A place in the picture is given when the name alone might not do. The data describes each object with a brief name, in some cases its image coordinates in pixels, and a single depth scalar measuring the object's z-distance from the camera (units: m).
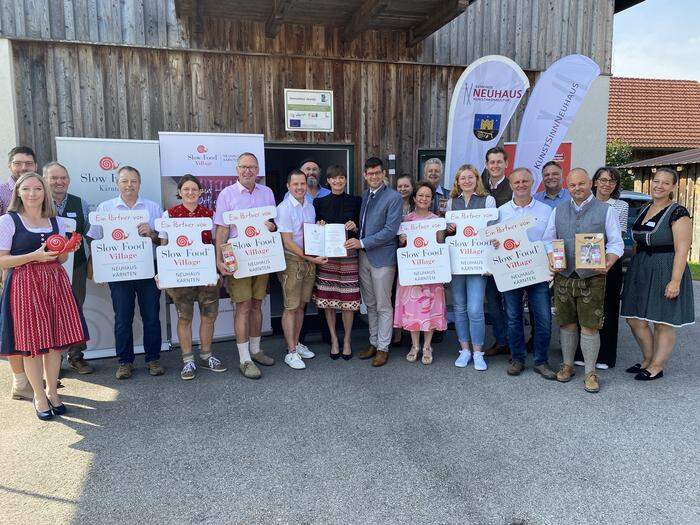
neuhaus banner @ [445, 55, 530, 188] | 5.46
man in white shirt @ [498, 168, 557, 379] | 4.30
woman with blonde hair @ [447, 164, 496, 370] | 4.50
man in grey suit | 4.53
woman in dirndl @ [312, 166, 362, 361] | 4.61
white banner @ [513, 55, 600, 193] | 5.49
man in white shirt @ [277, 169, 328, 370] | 4.56
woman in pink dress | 4.73
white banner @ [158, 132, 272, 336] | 5.19
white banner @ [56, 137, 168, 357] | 4.91
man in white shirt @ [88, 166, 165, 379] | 4.34
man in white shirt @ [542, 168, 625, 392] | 3.95
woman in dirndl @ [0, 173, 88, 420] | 3.48
